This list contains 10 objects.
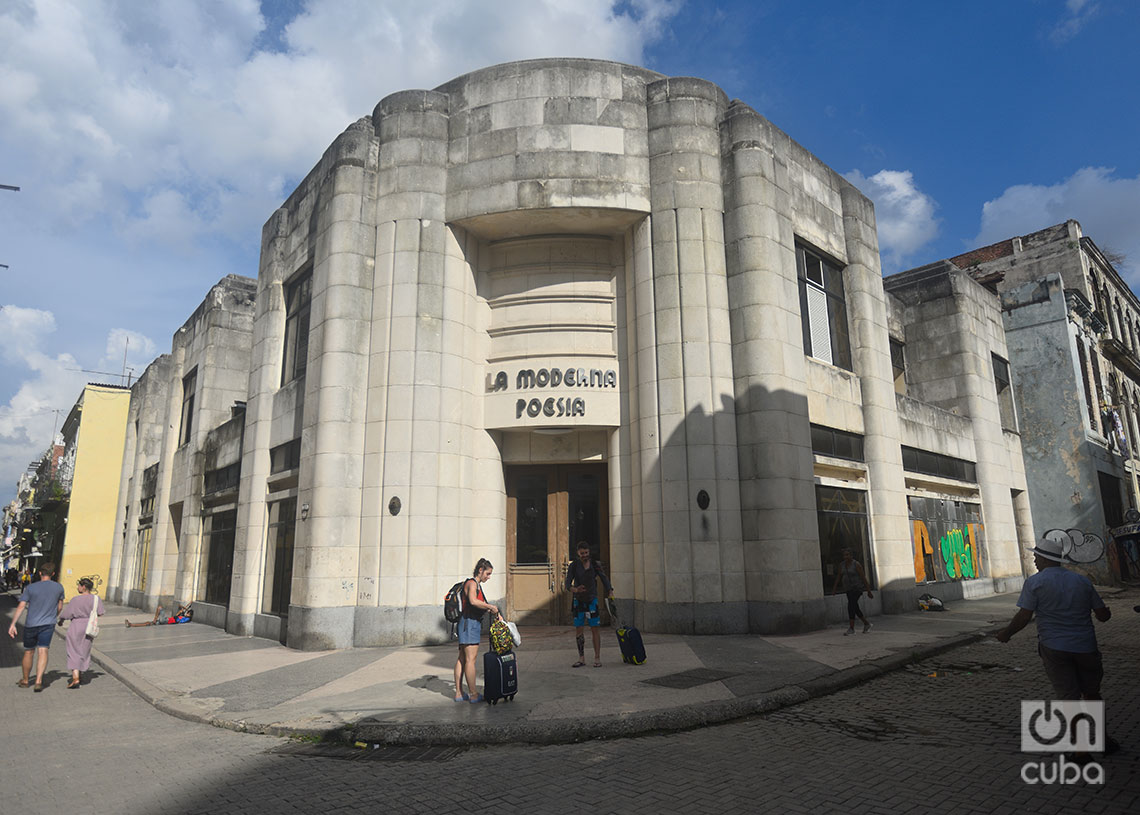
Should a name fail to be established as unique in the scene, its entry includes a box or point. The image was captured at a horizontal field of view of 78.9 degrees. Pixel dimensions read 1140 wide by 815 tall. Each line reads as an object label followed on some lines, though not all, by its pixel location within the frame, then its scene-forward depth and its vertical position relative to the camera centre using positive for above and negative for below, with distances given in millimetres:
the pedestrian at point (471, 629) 8383 -865
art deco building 13812 +3666
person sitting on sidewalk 20550 -1639
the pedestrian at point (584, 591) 10344 -528
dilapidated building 25719 +6045
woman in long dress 10898 -1113
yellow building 34688 +3970
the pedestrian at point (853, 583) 13422 -595
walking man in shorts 10750 -832
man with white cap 5789 -655
